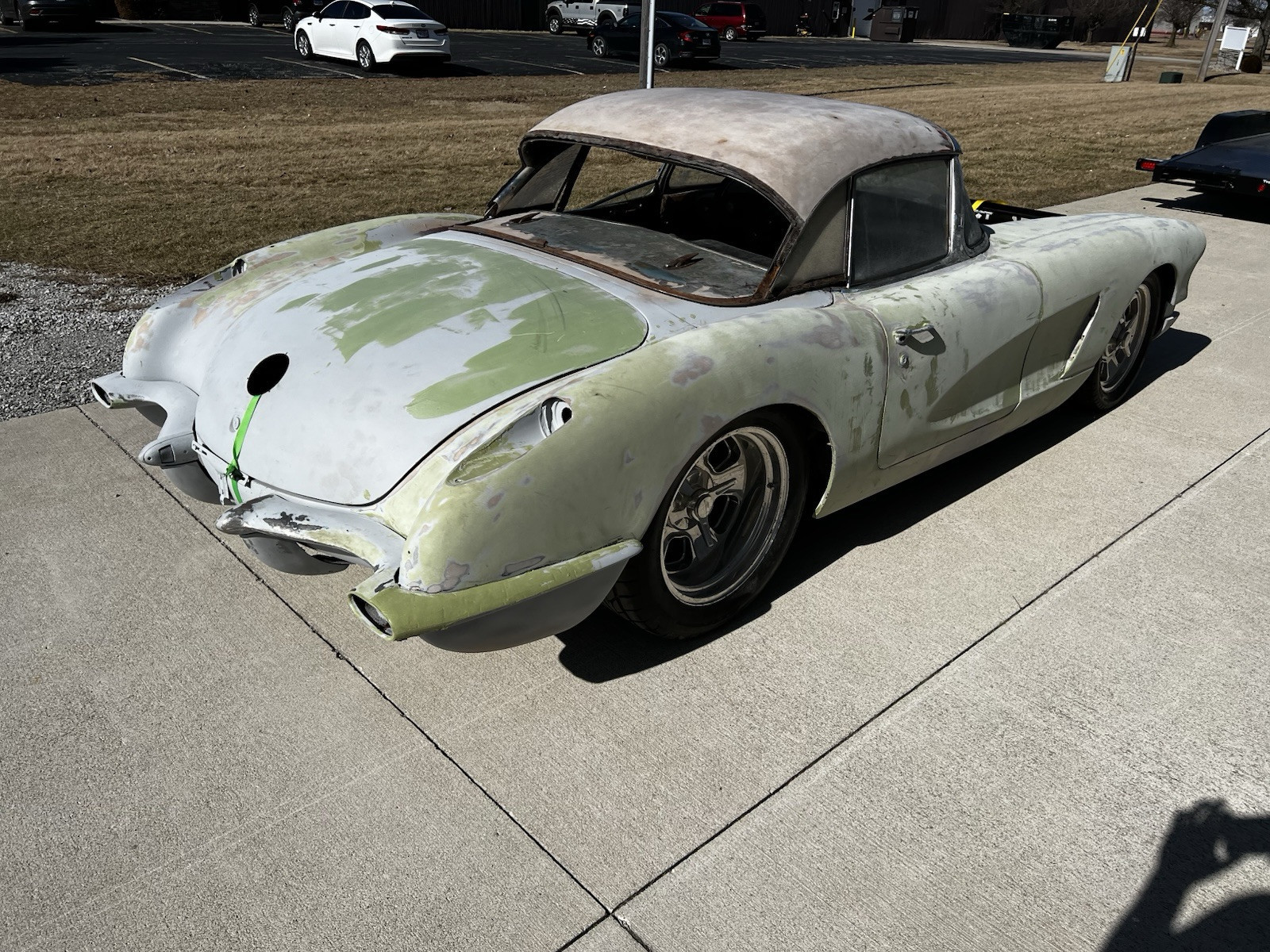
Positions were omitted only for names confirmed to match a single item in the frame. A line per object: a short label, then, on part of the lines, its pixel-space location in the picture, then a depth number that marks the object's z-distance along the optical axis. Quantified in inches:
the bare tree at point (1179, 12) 2013.3
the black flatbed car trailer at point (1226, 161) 343.3
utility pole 845.2
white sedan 754.2
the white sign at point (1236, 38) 1202.6
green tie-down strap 104.7
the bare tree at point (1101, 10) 2170.3
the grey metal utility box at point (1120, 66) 1025.5
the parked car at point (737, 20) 1393.9
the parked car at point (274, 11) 987.3
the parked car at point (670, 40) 946.1
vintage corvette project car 93.3
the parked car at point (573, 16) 1205.7
